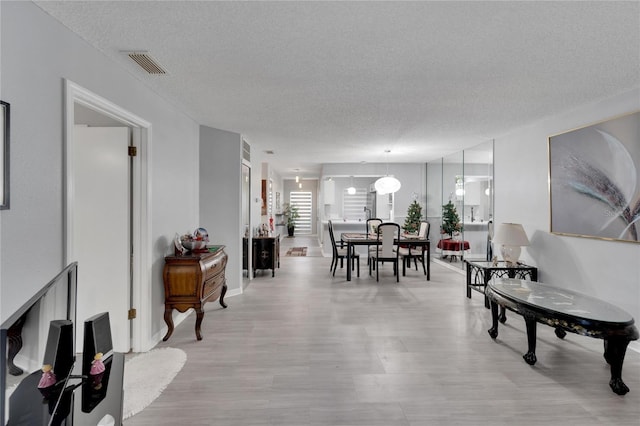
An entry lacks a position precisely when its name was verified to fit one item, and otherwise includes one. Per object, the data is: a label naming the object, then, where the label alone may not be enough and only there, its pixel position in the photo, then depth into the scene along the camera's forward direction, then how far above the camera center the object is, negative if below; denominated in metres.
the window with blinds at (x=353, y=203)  10.34 +0.29
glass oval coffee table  2.36 -0.79
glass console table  4.20 -0.75
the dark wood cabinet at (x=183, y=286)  3.31 -0.74
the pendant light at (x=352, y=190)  9.73 +0.65
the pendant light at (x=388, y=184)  6.74 +0.58
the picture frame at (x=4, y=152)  1.55 +0.28
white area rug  2.27 -1.29
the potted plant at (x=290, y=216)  13.62 -0.16
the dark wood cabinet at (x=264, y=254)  6.12 -0.78
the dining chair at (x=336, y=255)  6.11 -0.81
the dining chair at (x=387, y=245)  5.68 -0.57
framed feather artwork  3.10 +0.34
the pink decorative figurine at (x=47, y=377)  1.12 -0.58
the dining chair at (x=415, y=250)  6.24 -0.76
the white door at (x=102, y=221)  2.96 -0.08
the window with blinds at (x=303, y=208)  14.05 +0.18
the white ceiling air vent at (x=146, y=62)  2.40 +1.15
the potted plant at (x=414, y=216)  8.12 -0.09
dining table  5.85 -0.52
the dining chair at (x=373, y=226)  6.26 -0.30
